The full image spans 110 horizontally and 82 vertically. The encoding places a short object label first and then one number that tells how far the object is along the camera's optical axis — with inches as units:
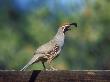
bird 323.8
